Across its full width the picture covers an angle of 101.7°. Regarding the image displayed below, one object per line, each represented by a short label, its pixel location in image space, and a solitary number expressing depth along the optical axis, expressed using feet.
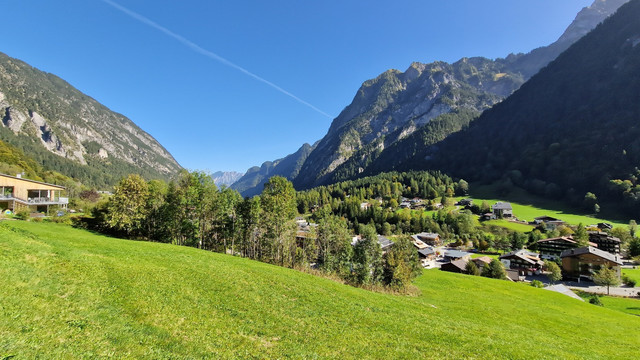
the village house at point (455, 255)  297.29
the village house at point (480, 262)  241.96
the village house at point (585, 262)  241.35
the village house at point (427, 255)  289.12
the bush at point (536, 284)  212.02
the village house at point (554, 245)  315.39
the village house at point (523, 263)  276.82
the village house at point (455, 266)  243.36
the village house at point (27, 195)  158.71
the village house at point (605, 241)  323.57
